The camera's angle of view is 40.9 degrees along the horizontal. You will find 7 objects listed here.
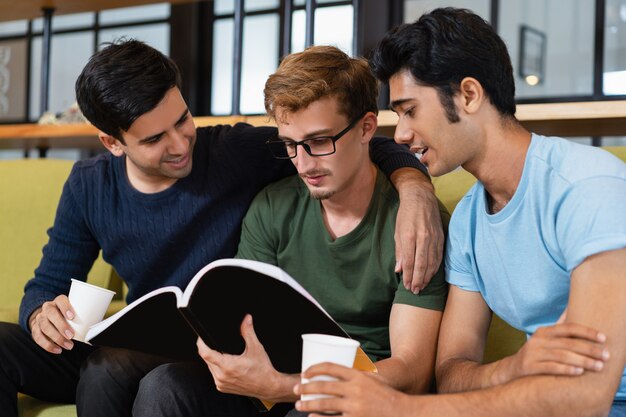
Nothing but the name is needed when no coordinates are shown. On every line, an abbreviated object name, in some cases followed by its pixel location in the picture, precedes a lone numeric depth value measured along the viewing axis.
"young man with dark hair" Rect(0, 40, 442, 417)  1.78
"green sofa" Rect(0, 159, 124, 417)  2.31
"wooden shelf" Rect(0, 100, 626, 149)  1.99
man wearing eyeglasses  1.51
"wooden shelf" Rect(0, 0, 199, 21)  3.23
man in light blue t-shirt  1.13
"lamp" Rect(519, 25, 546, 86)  3.90
